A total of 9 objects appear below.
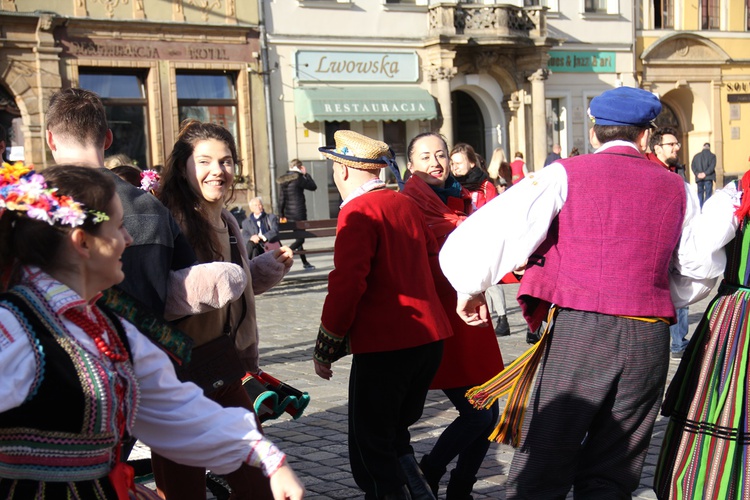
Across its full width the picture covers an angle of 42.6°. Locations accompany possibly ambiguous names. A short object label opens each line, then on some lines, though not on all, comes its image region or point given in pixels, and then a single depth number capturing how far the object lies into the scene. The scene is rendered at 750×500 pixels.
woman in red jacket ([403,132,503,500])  4.49
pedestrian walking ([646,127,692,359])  6.89
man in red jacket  4.04
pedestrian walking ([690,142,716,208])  24.61
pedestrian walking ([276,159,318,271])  16.77
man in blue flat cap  3.43
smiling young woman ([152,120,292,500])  3.66
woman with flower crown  2.17
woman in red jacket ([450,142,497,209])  7.36
